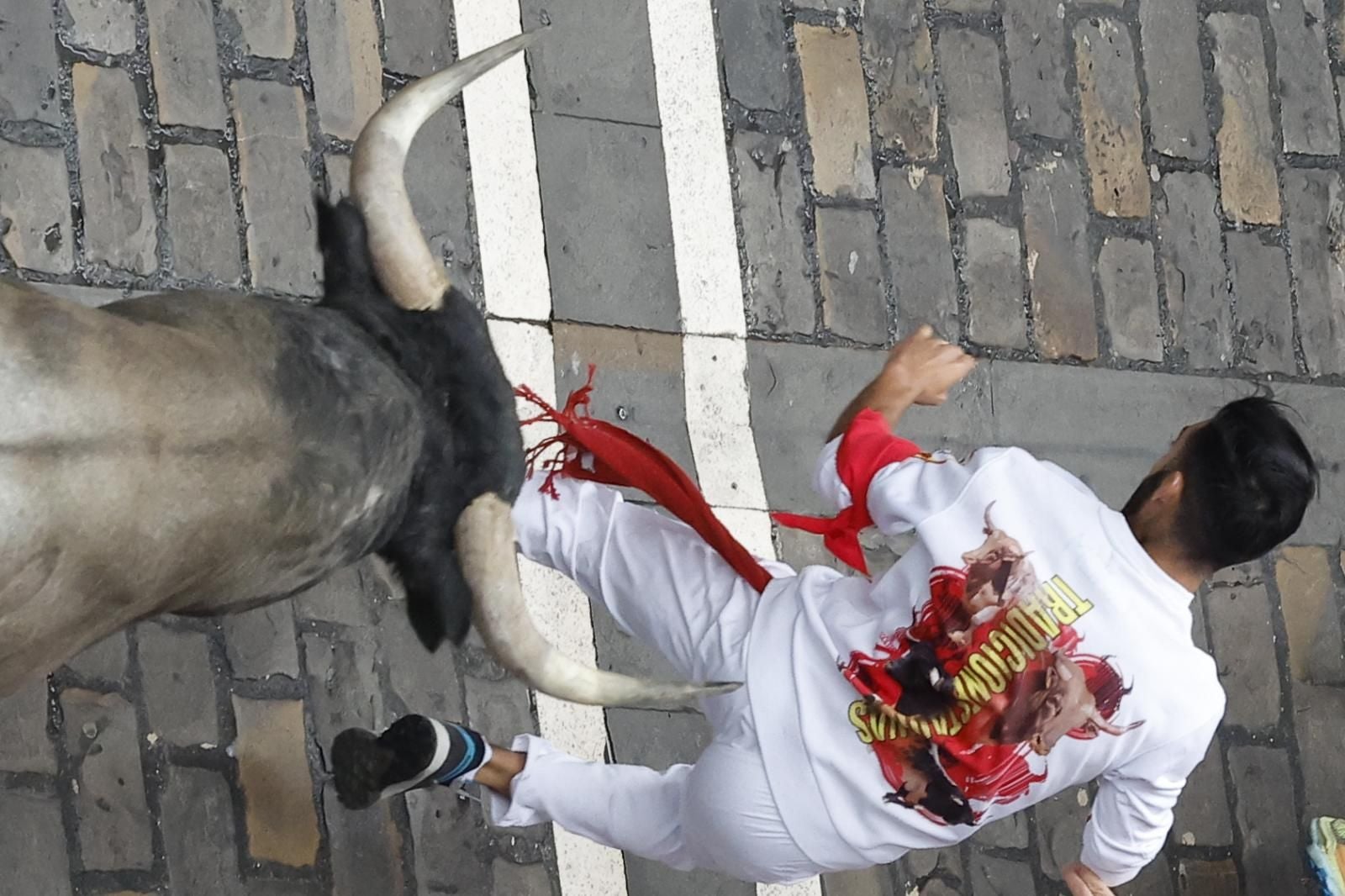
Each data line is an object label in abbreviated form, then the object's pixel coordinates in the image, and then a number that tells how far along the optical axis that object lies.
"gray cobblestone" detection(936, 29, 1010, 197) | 12.30
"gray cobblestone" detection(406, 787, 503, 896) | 9.24
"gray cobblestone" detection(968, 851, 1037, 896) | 10.75
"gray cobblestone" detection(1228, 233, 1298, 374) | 12.85
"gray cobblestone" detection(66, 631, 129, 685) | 8.53
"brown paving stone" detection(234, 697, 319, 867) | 8.78
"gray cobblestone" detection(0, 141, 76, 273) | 8.98
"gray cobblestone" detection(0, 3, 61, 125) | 9.11
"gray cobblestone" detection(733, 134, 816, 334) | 11.35
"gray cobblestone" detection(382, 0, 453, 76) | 10.43
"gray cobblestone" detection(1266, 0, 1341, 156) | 13.69
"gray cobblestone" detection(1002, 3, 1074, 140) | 12.65
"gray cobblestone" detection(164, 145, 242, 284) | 9.43
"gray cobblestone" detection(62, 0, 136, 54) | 9.37
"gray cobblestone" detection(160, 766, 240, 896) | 8.52
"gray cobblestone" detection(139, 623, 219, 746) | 8.69
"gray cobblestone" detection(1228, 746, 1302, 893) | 11.62
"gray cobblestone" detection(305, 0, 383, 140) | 10.07
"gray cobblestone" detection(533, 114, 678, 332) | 10.80
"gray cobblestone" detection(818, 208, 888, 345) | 11.52
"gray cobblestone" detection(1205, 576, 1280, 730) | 11.87
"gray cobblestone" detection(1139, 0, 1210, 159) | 13.16
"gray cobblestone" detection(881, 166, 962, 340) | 11.78
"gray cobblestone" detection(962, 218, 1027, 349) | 12.00
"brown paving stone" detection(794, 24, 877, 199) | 11.78
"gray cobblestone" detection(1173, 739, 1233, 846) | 11.45
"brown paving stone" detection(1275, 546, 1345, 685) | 12.22
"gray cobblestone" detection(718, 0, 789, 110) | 11.66
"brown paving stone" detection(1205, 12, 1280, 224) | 13.25
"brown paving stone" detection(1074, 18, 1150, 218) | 12.77
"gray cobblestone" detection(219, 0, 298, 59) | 9.87
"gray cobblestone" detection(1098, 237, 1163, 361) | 12.45
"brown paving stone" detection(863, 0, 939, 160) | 12.09
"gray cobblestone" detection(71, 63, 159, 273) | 9.23
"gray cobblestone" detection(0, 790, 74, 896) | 8.13
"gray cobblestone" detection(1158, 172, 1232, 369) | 12.66
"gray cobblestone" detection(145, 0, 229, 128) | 9.59
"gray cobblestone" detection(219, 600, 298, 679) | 8.96
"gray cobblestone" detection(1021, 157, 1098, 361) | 12.22
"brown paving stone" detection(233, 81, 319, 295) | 9.66
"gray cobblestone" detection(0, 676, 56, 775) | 8.23
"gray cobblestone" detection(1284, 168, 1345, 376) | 13.16
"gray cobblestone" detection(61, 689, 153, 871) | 8.34
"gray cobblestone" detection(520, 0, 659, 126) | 11.04
